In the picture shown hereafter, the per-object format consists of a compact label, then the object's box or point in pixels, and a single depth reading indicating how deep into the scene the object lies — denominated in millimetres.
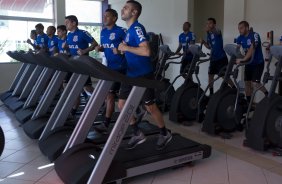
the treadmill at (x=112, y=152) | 2621
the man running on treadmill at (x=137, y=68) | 3281
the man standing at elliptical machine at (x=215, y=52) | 6352
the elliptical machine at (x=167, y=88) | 5916
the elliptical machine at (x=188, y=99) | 5145
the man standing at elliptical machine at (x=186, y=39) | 6766
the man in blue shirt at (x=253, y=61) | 5352
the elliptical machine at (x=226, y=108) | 4418
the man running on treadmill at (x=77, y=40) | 5105
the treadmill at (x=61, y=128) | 3431
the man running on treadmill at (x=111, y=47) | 4344
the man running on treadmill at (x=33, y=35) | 8281
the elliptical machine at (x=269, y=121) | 3740
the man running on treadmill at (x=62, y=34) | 6000
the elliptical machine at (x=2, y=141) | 3160
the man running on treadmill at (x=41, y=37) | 7930
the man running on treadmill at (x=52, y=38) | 7095
